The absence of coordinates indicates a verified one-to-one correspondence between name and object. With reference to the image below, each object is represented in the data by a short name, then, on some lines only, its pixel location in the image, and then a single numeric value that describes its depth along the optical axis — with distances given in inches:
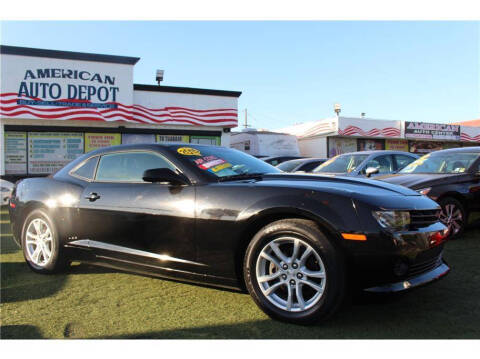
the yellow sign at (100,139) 591.8
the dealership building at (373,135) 991.6
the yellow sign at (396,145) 1076.0
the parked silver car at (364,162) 330.3
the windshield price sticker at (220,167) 139.9
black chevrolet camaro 106.6
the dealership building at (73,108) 542.6
